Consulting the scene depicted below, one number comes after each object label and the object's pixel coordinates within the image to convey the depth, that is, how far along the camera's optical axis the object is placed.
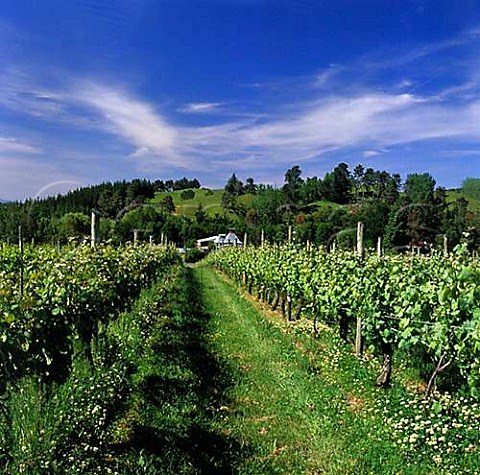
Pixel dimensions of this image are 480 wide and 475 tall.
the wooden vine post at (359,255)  7.77
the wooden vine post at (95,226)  8.19
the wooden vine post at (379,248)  8.74
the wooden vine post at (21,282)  3.95
